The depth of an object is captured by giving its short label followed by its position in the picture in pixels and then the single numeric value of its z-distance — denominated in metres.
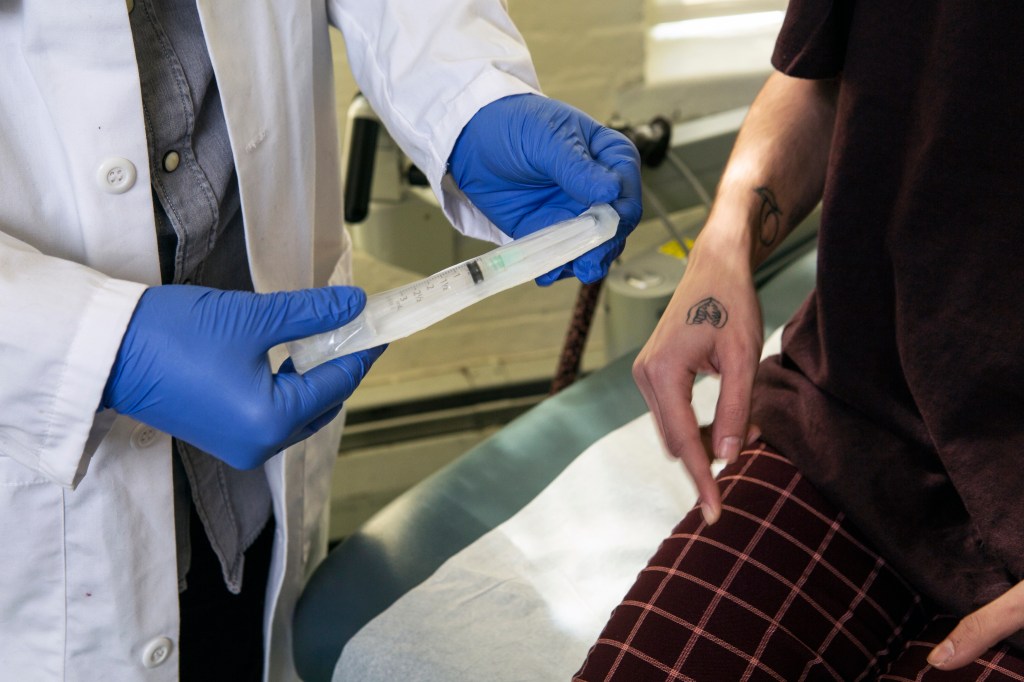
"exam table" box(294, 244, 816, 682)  1.11
